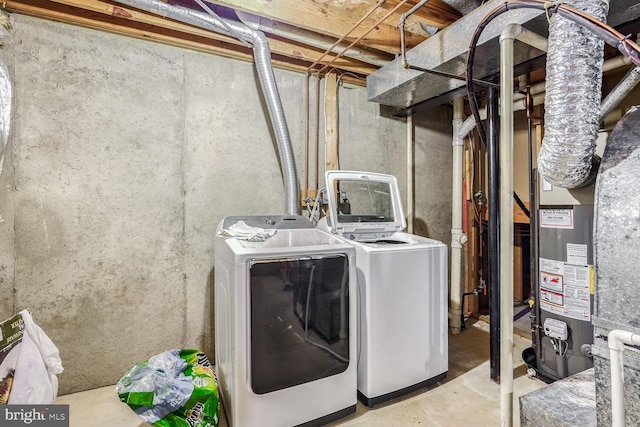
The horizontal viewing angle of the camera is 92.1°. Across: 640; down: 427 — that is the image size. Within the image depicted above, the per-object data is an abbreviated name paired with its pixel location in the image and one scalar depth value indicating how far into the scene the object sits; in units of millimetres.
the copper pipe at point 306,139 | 2697
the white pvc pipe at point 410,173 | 3152
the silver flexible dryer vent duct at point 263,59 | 1909
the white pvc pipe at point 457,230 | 2955
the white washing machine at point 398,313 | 1830
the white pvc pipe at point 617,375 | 855
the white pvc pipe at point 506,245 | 1276
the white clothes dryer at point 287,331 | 1499
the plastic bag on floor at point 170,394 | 1491
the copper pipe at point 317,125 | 2748
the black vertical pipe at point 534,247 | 2055
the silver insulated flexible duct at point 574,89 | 1167
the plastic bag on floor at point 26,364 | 1333
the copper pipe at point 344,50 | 1850
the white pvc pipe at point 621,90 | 1518
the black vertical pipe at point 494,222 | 2129
